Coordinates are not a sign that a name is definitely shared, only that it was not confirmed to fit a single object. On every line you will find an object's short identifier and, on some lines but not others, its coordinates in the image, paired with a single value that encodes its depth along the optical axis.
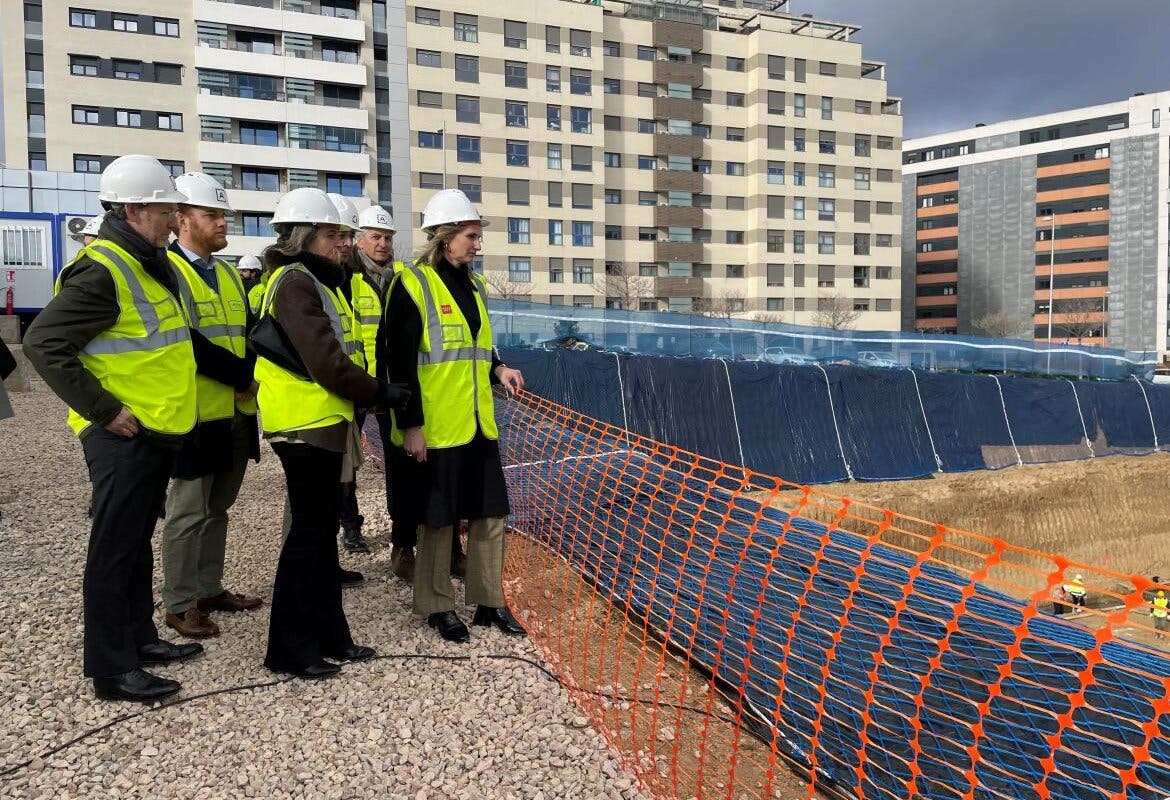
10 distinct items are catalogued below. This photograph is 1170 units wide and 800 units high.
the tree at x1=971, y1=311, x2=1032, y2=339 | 63.84
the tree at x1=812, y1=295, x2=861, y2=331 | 49.41
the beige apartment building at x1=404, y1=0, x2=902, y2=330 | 42.38
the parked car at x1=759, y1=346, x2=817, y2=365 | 17.53
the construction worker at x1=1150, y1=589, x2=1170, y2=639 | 11.03
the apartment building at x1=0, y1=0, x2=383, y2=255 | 35.38
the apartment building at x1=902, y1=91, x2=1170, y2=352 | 63.34
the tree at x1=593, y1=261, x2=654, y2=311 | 44.12
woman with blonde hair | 3.64
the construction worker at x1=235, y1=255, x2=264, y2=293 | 8.34
